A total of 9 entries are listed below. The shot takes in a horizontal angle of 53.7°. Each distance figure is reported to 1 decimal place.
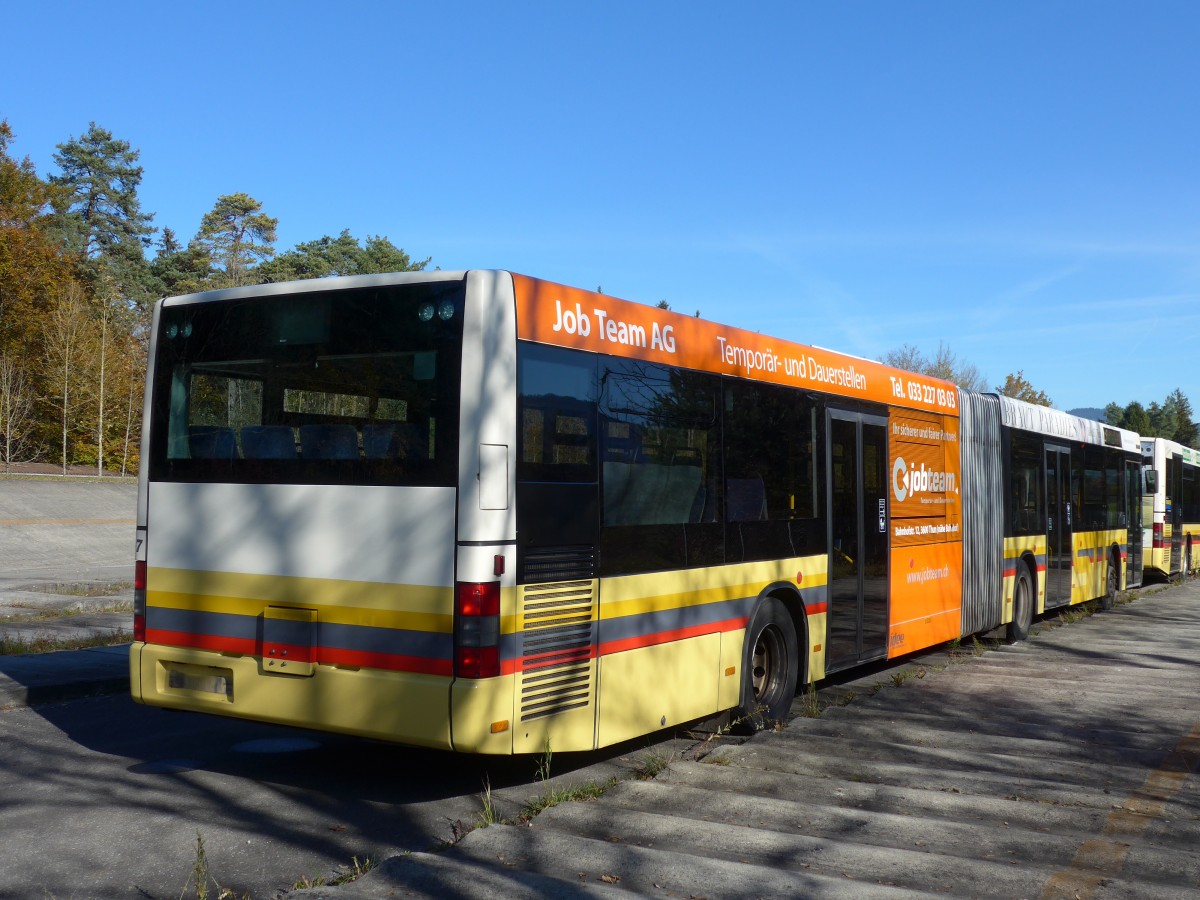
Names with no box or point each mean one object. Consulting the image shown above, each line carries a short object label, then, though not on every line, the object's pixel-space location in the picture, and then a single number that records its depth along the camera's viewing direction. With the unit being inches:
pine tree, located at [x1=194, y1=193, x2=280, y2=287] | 3166.8
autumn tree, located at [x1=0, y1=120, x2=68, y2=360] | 1761.8
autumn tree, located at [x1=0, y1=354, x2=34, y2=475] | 1659.7
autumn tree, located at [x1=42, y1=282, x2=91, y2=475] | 1731.1
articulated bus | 239.6
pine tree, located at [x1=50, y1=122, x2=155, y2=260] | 3166.8
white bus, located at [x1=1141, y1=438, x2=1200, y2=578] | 956.0
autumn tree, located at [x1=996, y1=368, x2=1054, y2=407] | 3238.2
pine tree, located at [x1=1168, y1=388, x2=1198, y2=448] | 4879.2
